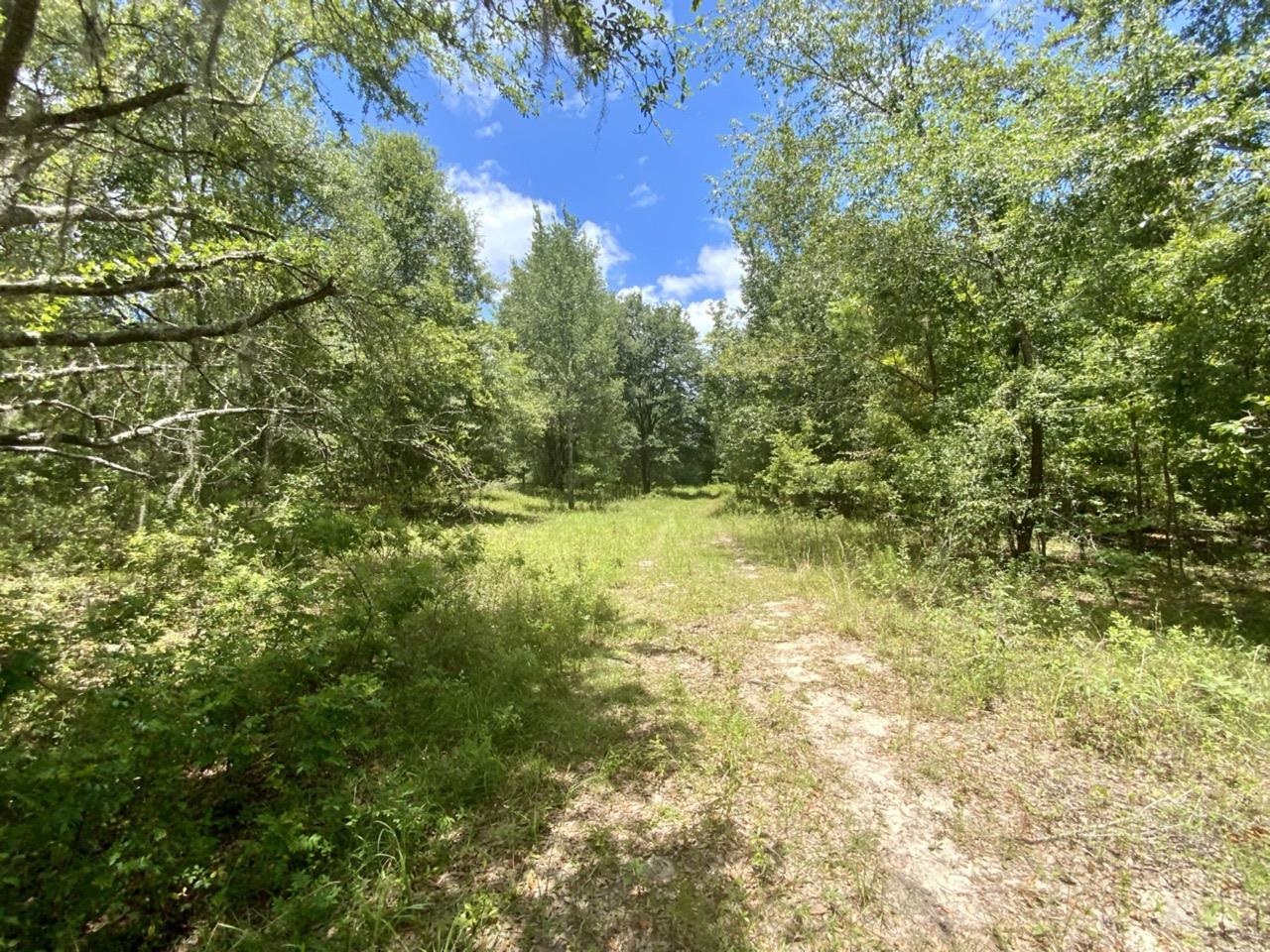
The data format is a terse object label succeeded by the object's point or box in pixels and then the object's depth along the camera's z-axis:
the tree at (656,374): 29.97
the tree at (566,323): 17.08
